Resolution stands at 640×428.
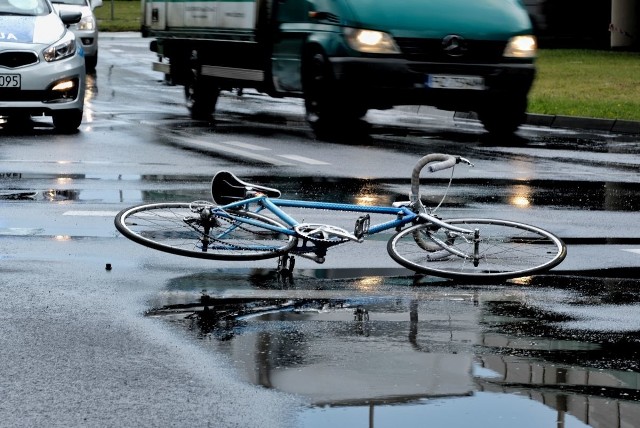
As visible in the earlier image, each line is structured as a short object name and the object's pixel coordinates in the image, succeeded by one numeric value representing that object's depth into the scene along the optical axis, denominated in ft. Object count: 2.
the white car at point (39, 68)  53.26
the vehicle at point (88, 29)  97.71
